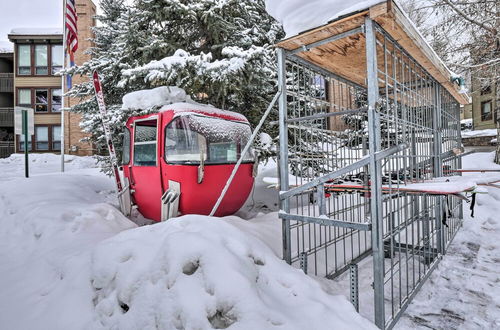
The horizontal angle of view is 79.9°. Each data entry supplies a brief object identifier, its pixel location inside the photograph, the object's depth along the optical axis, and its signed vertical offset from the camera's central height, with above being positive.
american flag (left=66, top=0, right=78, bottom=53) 11.17 +5.62
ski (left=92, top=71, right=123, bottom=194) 5.79 +1.00
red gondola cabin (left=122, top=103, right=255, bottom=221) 4.87 +0.20
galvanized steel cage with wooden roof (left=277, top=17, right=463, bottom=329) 2.60 -0.12
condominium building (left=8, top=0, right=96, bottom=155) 21.92 +7.09
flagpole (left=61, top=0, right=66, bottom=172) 11.89 +5.47
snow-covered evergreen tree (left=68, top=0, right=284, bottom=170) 5.63 +2.68
